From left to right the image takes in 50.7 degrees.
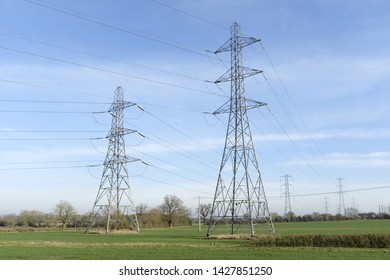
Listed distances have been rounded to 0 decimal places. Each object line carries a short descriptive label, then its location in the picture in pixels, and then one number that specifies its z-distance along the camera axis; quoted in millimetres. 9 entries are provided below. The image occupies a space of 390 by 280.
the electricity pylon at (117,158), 61500
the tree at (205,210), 147375
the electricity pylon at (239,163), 40938
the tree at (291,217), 165188
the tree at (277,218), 169575
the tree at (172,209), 142875
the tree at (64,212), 133625
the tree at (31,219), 148375
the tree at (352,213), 184588
